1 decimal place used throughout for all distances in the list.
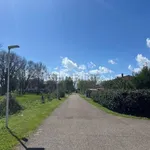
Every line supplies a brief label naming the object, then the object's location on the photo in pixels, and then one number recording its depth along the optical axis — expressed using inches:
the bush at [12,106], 467.6
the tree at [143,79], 731.6
